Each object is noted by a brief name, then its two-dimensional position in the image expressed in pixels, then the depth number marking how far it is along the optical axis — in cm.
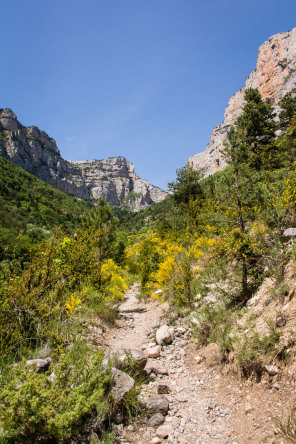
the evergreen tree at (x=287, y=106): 3170
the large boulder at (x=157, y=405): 321
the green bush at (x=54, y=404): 206
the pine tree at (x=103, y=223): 1077
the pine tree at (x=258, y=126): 1717
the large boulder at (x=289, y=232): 501
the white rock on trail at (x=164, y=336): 562
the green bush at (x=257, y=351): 307
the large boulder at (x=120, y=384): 303
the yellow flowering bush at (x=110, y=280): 968
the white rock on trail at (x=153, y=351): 503
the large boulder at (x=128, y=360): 375
